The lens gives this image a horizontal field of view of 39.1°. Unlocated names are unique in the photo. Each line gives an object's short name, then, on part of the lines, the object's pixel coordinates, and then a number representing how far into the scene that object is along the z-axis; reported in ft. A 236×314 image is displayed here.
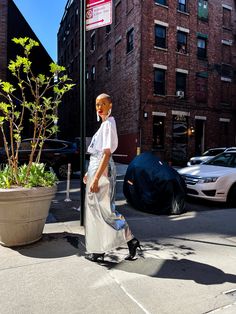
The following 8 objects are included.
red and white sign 17.10
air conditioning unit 75.20
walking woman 12.03
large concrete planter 13.47
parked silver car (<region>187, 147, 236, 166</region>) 53.11
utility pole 17.24
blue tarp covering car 22.20
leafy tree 14.44
